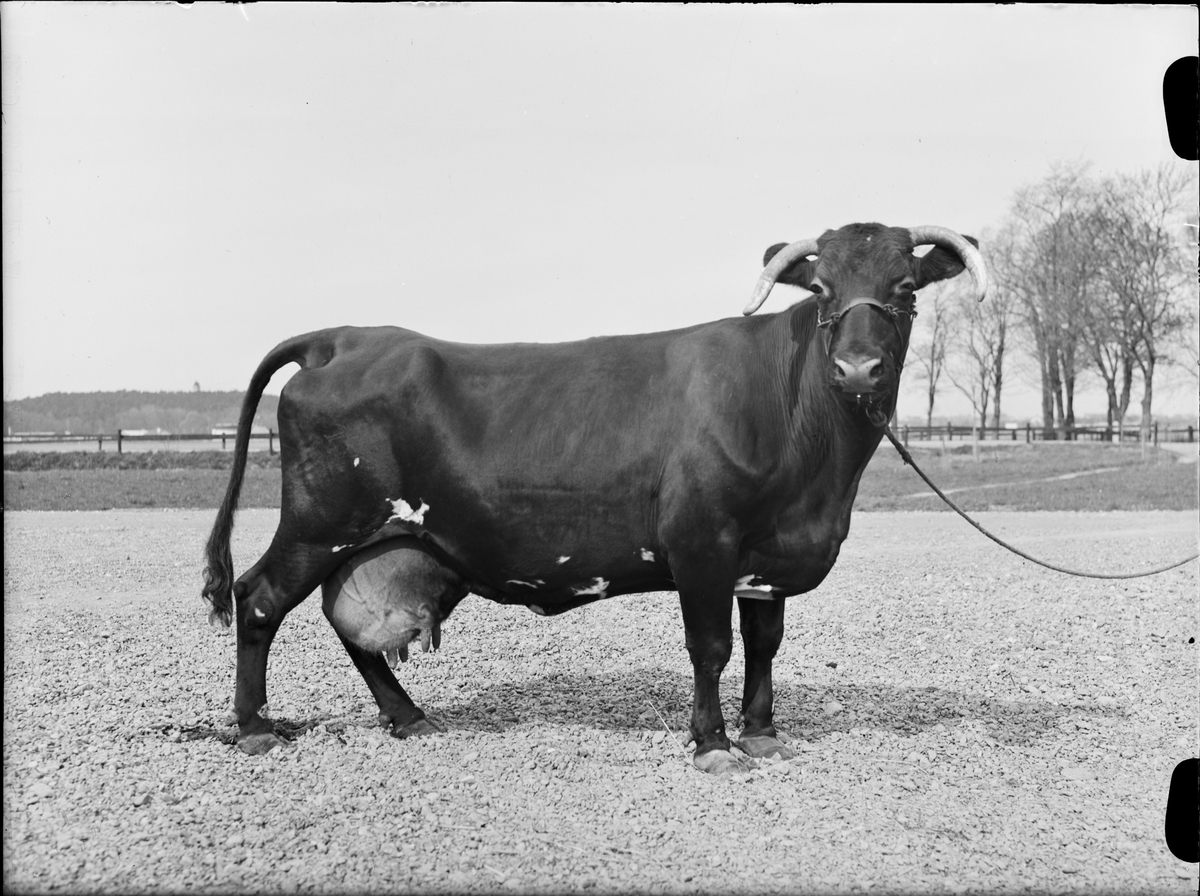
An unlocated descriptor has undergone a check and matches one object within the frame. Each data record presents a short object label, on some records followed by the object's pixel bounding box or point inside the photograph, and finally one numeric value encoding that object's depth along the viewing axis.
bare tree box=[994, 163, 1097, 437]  40.38
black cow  5.88
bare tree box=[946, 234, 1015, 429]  38.78
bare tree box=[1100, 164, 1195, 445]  37.50
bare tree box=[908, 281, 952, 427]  37.25
